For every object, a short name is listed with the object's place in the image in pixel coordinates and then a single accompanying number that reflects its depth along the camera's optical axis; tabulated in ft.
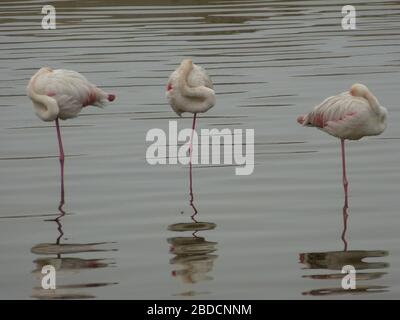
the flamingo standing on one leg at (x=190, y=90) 40.52
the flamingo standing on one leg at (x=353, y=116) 35.88
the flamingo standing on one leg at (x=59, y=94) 39.27
